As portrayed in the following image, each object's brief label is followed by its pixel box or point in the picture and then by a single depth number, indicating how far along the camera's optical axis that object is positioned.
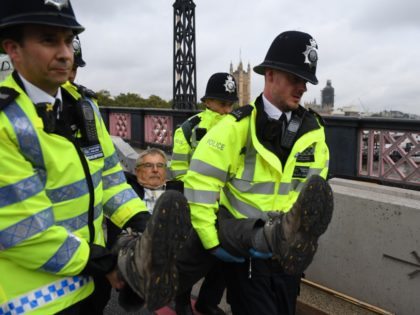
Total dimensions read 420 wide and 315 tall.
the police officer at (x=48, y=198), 1.29
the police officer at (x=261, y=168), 2.11
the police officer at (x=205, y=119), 4.35
